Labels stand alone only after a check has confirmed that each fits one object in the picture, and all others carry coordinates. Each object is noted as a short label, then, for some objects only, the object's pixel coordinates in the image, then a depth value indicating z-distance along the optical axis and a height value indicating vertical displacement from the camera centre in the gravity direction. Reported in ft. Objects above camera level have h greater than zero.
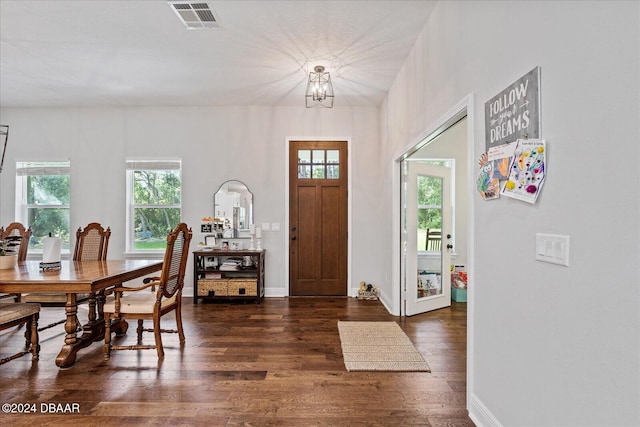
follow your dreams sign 4.86 +1.57
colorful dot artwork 4.73 +0.60
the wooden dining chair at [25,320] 8.66 -2.78
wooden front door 17.53 -0.48
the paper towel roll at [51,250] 10.08 -1.10
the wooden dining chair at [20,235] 12.08 -0.80
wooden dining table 8.38 -1.76
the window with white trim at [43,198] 17.67 +0.73
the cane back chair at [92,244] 12.83 -1.18
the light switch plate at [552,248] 4.29 -0.47
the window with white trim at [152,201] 17.61 +0.58
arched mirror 17.47 +0.22
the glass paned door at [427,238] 13.94 -1.07
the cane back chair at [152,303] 9.45 -2.52
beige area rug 9.04 -4.01
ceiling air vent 9.28 +5.55
